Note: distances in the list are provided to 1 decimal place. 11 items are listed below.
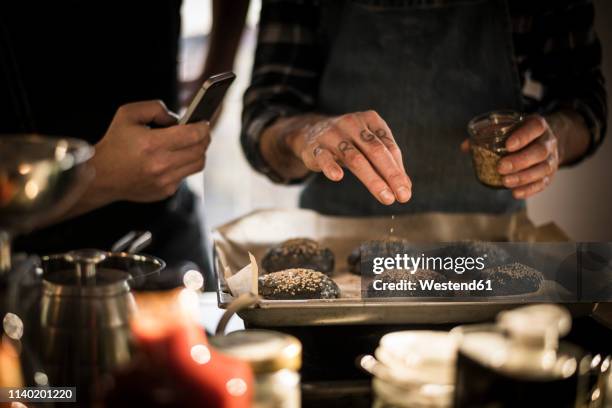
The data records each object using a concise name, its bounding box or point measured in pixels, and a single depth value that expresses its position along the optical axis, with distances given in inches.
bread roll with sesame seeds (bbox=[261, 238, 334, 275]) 58.3
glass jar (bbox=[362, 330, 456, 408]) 28.3
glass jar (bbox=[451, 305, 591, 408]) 25.9
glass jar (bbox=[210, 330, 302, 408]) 26.5
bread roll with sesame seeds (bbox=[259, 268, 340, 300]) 47.9
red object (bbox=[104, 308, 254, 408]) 24.0
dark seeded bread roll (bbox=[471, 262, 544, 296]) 44.9
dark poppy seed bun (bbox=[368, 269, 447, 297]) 44.4
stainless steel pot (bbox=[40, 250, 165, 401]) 31.0
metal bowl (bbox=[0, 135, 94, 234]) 25.5
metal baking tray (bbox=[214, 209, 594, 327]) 45.6
